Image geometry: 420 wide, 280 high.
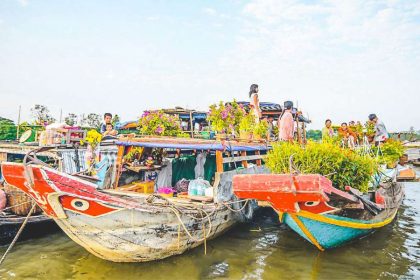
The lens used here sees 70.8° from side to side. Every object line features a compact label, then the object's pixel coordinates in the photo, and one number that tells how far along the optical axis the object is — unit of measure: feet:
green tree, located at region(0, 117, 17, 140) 52.24
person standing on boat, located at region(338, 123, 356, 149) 28.75
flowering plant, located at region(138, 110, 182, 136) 24.58
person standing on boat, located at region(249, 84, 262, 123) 26.63
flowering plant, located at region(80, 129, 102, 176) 23.21
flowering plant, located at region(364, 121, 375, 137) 28.50
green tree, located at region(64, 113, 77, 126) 74.56
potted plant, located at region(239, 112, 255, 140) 24.75
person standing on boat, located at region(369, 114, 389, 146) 27.30
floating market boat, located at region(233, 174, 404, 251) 11.78
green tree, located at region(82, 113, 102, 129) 81.20
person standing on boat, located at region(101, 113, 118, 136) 27.78
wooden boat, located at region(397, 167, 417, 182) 26.78
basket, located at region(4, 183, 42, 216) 20.38
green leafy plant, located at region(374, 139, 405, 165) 26.22
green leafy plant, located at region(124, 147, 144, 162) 23.20
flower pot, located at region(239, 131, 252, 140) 24.80
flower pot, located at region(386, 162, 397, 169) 28.71
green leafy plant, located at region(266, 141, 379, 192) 16.07
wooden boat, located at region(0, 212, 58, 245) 19.19
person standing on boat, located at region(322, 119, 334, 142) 35.11
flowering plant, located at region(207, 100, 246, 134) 24.58
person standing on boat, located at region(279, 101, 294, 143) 22.48
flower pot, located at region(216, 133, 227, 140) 19.99
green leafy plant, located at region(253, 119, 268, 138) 25.22
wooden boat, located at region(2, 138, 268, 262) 12.59
